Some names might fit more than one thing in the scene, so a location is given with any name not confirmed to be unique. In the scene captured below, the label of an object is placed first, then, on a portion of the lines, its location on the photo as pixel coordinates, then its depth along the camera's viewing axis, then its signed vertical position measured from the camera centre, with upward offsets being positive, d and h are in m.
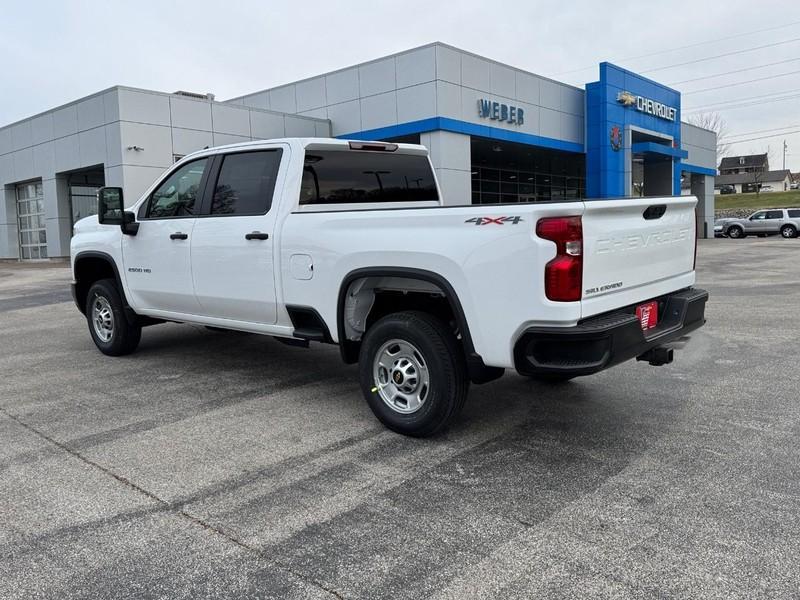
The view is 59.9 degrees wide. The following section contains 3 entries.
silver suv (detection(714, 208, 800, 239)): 38.41 -0.14
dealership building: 22.89 +3.92
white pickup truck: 3.92 -0.25
